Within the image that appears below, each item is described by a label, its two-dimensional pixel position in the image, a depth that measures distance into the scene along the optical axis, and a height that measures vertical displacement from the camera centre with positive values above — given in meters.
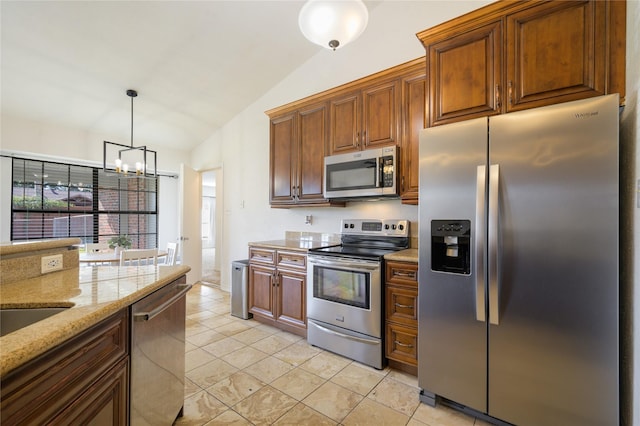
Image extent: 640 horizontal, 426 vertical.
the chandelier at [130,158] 3.60 +0.97
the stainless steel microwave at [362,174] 2.56 +0.38
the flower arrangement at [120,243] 4.02 -0.44
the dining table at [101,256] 3.38 -0.57
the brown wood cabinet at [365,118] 2.62 +0.94
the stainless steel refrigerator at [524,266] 1.40 -0.29
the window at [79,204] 4.25 +0.14
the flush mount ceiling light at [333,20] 1.46 +1.03
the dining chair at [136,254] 3.34 -0.52
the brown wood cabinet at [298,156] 3.14 +0.67
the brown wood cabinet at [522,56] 1.54 +0.97
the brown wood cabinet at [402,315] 2.14 -0.79
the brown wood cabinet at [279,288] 2.90 -0.82
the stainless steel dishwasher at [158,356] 1.18 -0.70
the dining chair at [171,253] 4.22 -0.62
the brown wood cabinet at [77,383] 0.67 -0.49
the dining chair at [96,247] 4.08 -0.53
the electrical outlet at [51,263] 1.38 -0.26
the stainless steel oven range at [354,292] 2.30 -0.69
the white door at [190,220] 4.88 -0.14
